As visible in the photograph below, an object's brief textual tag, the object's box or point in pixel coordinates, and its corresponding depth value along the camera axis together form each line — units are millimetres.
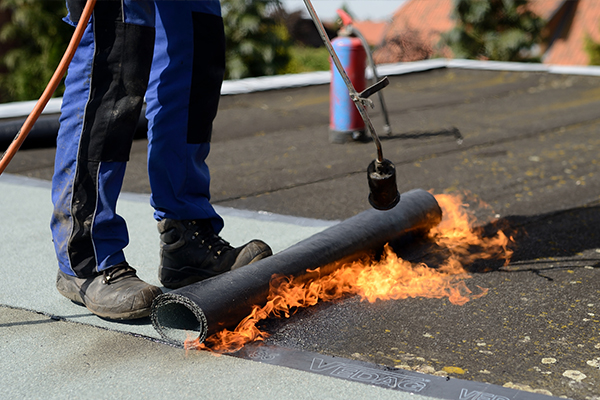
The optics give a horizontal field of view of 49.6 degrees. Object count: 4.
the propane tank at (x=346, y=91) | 6039
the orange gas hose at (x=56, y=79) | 2107
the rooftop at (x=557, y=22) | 30031
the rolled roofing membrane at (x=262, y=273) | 2086
